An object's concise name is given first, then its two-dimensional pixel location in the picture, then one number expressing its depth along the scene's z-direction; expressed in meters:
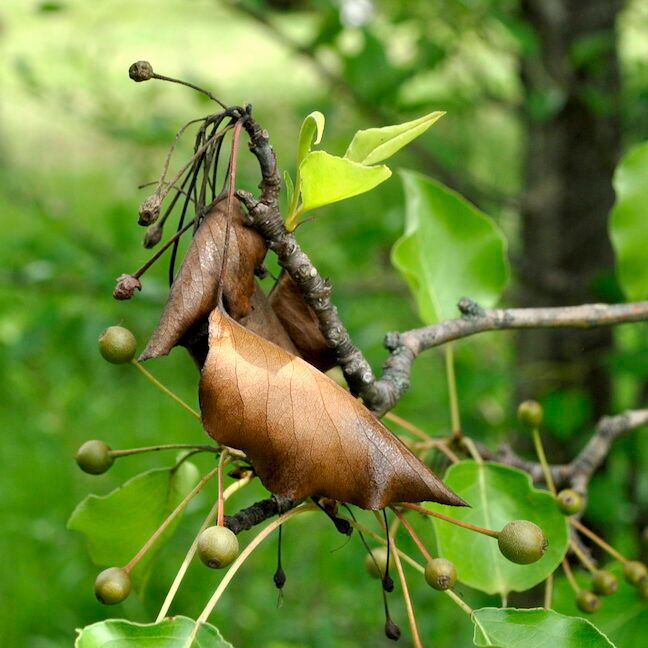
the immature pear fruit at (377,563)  0.67
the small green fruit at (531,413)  0.71
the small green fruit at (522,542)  0.62
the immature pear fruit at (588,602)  0.69
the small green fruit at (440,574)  0.62
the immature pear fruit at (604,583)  0.69
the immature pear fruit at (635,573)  0.70
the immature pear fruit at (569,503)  0.67
